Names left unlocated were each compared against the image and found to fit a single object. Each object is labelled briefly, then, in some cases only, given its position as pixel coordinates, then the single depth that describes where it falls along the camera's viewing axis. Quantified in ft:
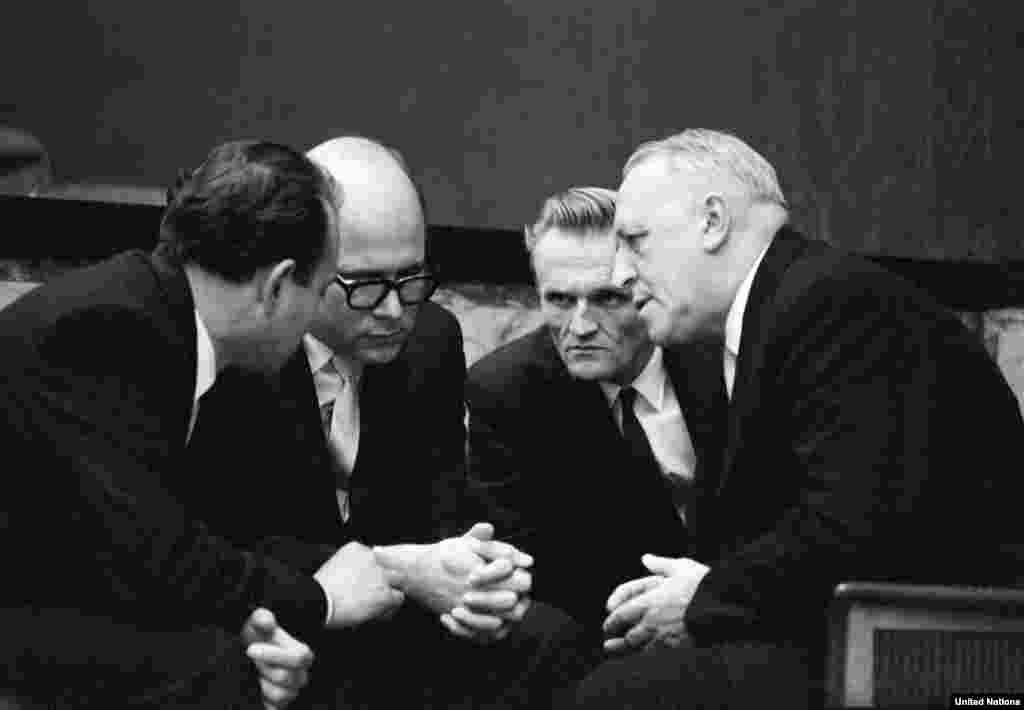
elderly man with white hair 11.69
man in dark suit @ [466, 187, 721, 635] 14.58
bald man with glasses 13.01
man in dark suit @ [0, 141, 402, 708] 11.16
